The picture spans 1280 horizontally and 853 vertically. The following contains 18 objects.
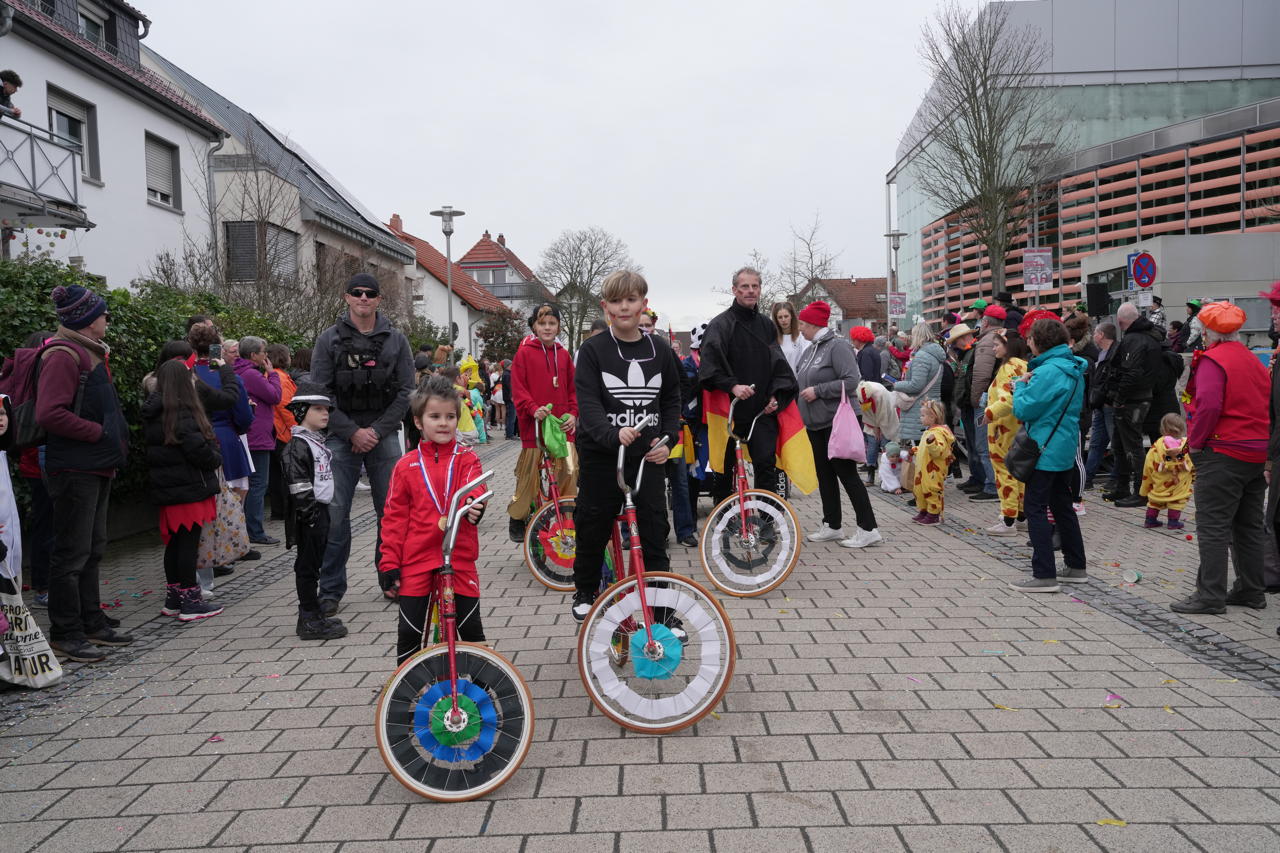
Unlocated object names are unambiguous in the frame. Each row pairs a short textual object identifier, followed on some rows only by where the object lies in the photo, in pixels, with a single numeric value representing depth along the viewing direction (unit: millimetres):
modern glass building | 29672
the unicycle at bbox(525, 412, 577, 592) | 6938
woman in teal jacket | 6398
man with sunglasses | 6016
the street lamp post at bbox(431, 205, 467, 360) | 29141
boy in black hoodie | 4750
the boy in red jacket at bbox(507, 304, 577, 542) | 7488
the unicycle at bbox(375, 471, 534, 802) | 3525
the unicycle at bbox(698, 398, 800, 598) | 6652
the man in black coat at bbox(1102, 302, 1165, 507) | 9672
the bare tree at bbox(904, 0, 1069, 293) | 27391
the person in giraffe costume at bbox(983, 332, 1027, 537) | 8555
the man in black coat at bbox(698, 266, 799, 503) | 7082
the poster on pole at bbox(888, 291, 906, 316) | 32156
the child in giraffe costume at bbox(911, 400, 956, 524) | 9250
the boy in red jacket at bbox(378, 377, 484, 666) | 3918
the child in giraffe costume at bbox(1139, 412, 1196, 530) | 8609
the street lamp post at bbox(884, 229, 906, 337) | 39647
